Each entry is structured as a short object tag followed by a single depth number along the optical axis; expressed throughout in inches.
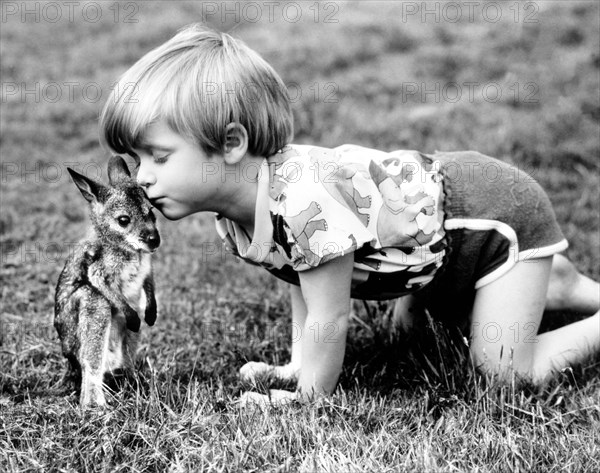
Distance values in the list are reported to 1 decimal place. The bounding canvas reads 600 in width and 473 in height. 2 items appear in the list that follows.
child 106.9
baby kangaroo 100.3
